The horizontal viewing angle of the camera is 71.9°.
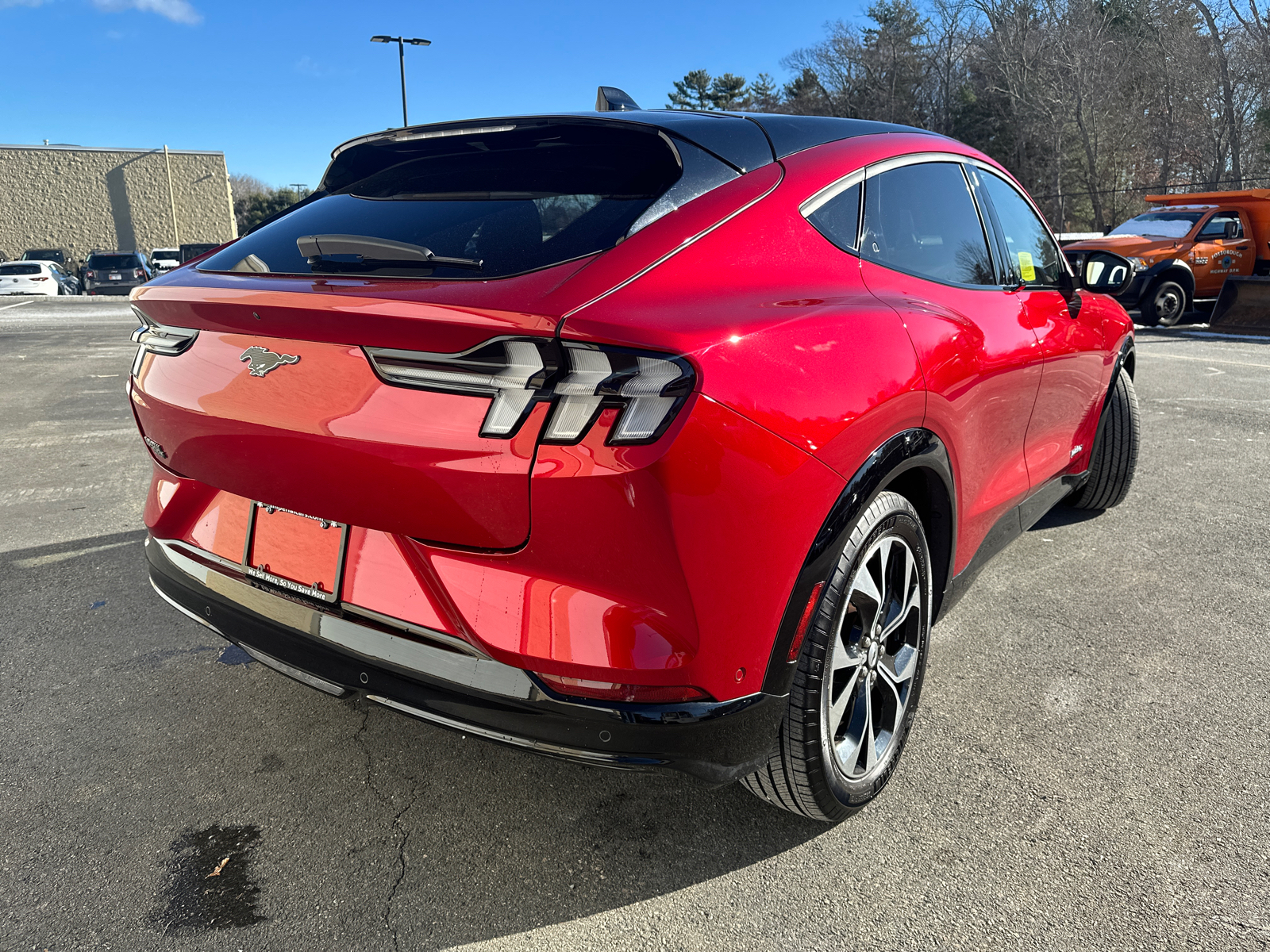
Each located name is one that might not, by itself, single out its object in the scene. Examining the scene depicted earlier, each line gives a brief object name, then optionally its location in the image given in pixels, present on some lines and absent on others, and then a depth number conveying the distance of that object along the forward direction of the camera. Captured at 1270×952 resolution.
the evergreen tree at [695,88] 74.00
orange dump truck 14.05
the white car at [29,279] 25.06
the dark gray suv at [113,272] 28.41
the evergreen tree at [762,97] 68.06
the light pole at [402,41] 26.08
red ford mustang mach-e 1.58
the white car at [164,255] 36.69
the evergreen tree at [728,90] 74.12
